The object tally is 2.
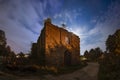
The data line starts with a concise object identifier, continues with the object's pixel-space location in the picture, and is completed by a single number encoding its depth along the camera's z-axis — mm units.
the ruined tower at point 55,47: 14028
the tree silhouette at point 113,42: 17858
